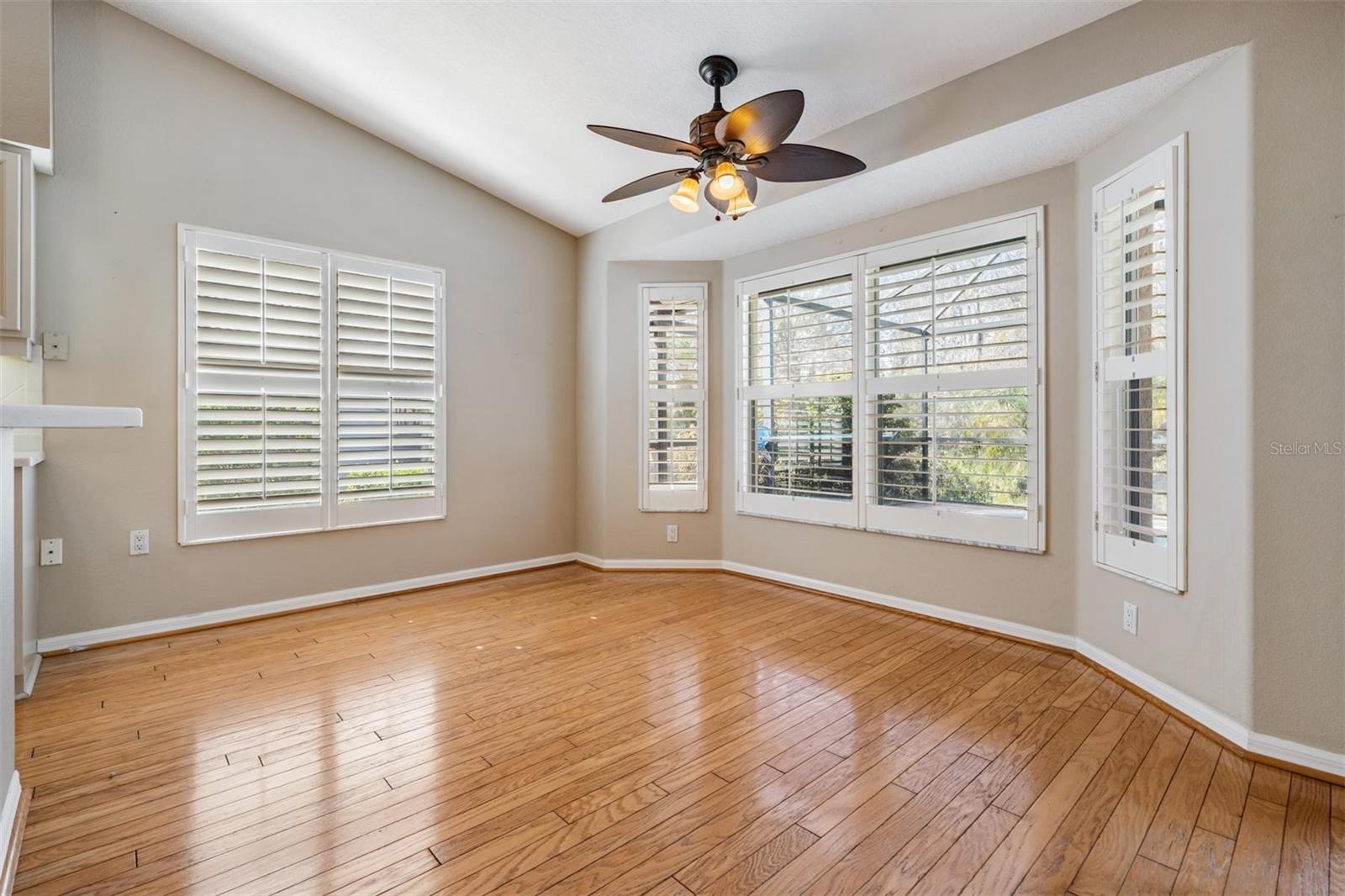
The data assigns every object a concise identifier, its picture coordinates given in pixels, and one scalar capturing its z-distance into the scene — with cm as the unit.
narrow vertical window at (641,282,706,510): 479
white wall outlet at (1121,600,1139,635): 265
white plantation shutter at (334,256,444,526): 396
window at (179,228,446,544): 346
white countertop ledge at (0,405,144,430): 118
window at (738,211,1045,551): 325
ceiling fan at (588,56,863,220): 224
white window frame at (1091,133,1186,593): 238
